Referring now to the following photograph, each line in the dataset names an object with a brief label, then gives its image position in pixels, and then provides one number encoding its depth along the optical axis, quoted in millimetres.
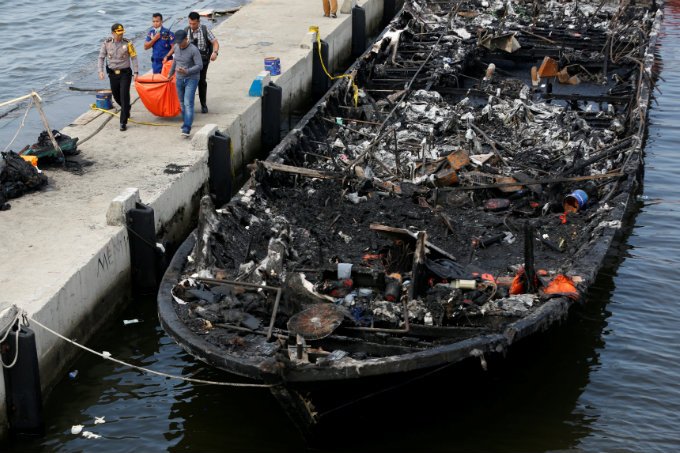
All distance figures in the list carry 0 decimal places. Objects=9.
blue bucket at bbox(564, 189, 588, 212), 14836
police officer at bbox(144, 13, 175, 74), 17406
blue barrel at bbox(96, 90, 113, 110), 17734
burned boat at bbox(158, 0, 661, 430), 10859
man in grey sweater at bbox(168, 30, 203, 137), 16125
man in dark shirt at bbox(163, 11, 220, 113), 16906
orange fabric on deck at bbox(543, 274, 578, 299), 11570
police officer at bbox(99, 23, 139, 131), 16359
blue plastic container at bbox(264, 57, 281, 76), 19984
